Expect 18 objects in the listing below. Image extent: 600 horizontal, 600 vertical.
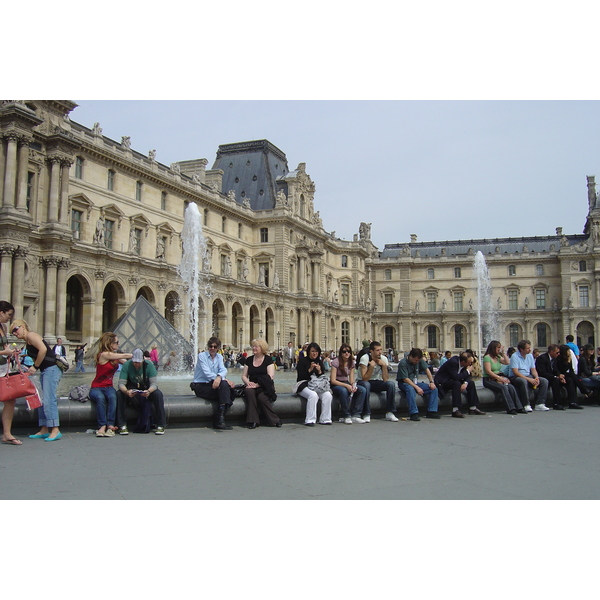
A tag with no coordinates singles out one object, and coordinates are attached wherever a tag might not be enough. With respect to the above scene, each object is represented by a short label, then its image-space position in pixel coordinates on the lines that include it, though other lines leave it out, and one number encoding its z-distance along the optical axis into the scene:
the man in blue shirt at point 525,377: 11.88
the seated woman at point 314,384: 9.91
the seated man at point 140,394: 8.64
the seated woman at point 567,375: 12.56
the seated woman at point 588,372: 13.31
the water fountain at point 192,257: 39.12
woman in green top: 11.66
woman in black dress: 9.48
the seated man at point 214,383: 9.15
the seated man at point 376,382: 10.32
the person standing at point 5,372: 7.48
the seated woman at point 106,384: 8.42
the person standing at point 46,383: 7.89
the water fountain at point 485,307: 72.75
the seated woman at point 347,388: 10.16
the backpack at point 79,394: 8.68
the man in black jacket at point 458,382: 11.03
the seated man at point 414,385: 10.52
